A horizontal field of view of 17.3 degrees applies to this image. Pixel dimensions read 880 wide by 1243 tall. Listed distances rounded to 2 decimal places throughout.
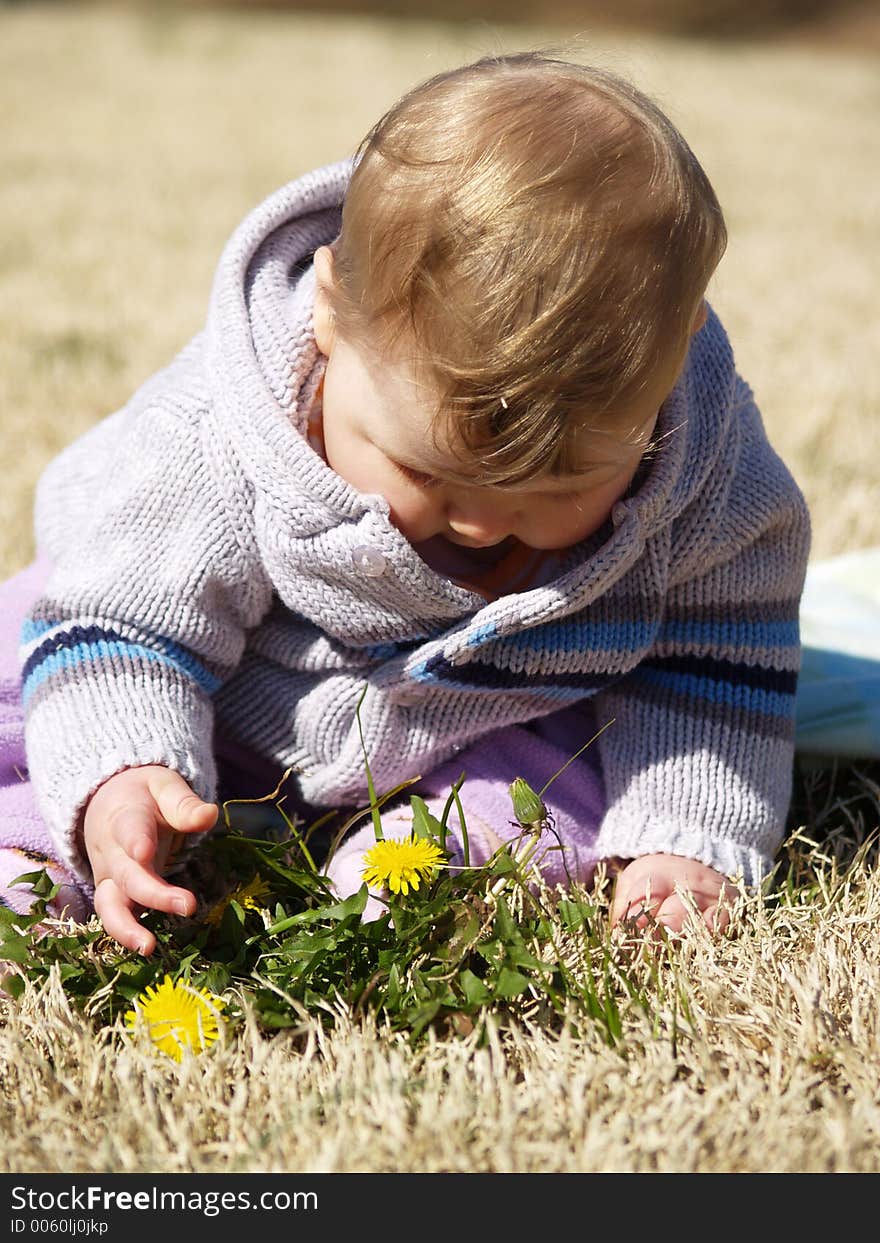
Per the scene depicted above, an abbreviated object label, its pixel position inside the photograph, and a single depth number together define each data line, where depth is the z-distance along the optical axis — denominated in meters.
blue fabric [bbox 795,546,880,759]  1.23
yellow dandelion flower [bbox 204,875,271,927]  1.08
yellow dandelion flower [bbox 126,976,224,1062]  1.03
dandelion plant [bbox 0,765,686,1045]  1.04
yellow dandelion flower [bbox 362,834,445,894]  1.05
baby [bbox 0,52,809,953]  1.01
